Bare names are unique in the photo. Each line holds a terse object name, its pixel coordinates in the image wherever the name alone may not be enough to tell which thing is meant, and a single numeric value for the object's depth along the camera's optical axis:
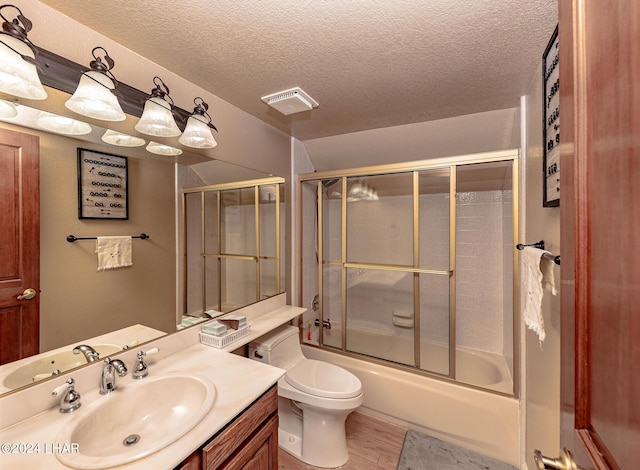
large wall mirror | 1.05
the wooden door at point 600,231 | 0.36
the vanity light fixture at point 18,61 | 0.85
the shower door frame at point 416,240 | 1.79
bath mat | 1.71
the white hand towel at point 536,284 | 1.10
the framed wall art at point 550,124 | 1.10
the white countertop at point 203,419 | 0.77
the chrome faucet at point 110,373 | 1.08
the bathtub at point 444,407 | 1.75
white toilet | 1.67
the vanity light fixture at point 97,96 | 1.04
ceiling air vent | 1.66
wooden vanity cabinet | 0.89
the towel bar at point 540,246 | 1.09
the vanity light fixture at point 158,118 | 1.27
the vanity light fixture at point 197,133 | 1.46
